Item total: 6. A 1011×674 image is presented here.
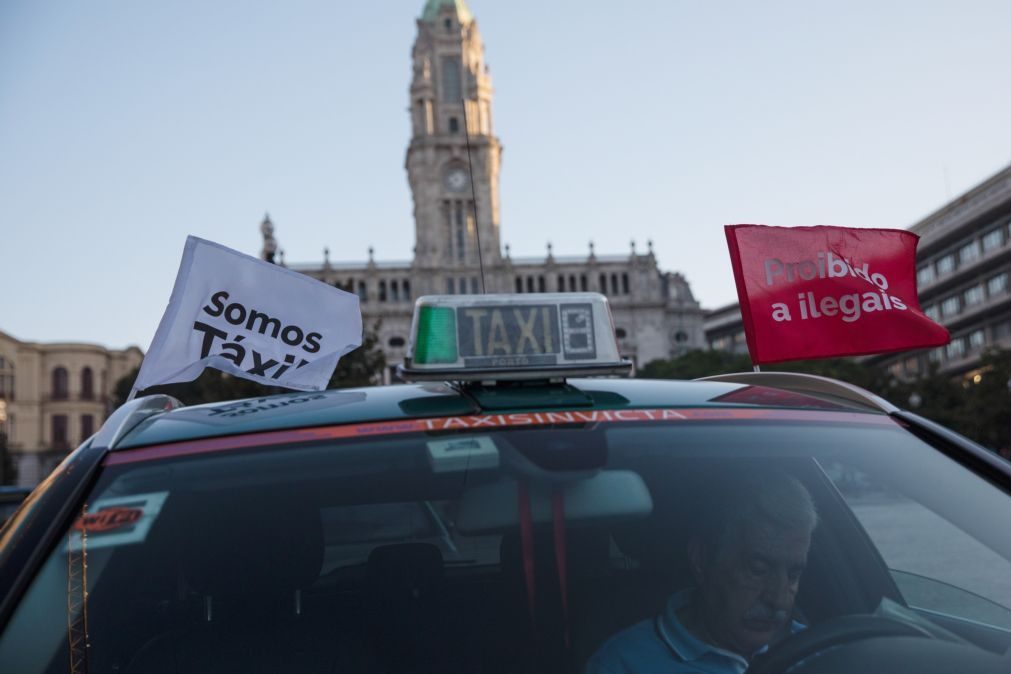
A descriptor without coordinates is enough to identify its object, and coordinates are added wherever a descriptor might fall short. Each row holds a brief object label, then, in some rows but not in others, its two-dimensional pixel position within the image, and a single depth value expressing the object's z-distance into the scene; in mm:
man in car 1608
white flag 3641
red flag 3312
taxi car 1550
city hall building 87625
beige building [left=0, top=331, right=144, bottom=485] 67125
